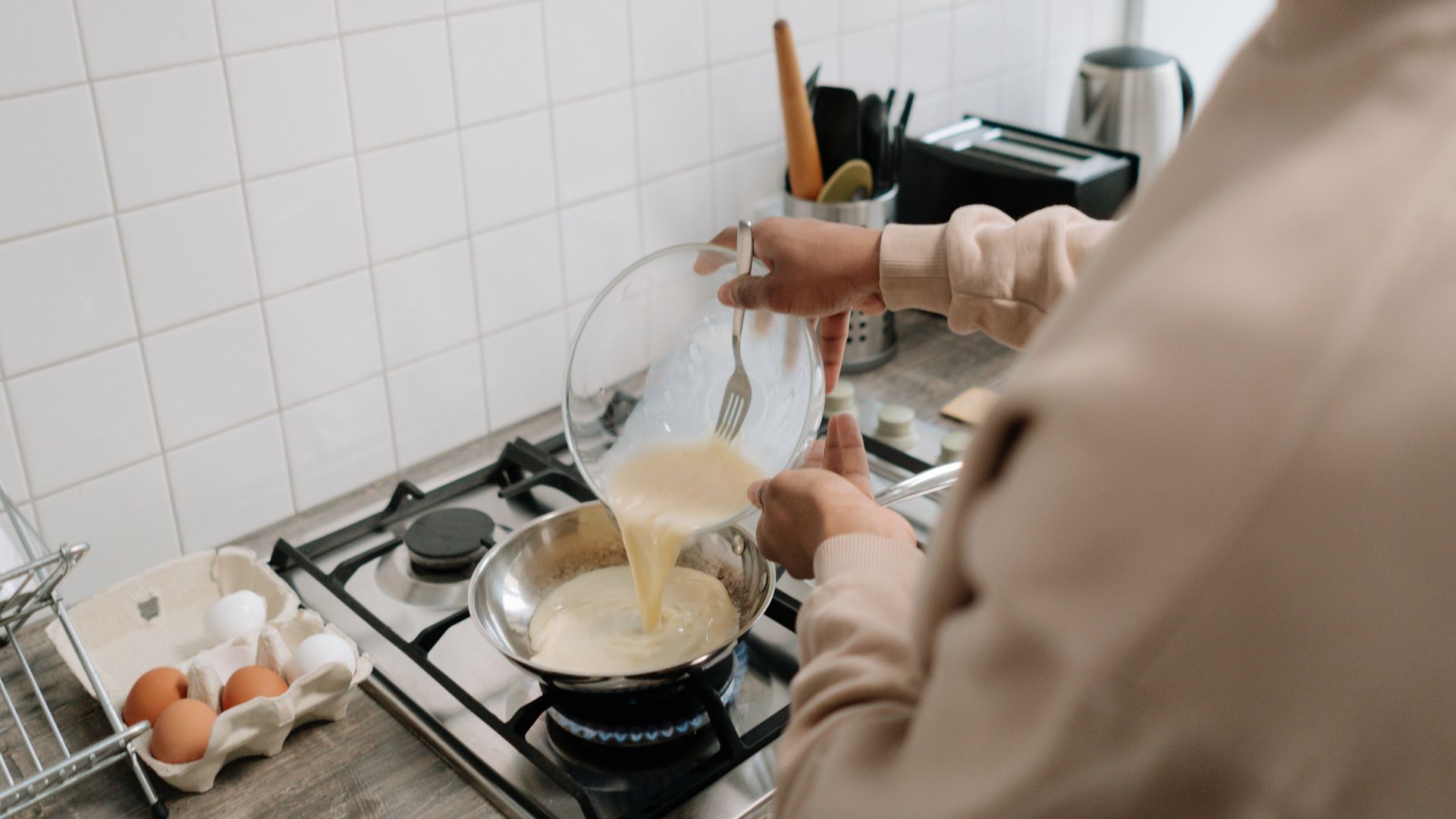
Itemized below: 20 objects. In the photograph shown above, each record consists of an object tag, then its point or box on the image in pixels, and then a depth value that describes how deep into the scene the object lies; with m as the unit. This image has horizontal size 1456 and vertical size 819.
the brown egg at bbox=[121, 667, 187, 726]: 0.93
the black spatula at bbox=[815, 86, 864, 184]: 1.47
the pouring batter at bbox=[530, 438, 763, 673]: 0.94
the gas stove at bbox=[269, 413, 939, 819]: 0.91
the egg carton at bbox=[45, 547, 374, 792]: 0.91
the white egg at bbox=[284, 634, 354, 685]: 0.96
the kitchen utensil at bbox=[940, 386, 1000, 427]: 1.43
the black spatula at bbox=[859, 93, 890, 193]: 1.47
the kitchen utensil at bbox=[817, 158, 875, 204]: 1.46
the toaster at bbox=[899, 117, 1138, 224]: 1.54
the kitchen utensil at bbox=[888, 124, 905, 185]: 1.52
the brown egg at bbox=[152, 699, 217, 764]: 0.89
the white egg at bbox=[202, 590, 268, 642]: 1.04
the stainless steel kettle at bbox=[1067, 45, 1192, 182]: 1.75
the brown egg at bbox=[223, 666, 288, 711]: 0.93
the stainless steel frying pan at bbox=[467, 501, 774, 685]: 1.05
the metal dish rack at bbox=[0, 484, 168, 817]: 0.85
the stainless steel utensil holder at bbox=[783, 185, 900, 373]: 1.46
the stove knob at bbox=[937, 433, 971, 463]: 1.32
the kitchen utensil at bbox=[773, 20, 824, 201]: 1.39
